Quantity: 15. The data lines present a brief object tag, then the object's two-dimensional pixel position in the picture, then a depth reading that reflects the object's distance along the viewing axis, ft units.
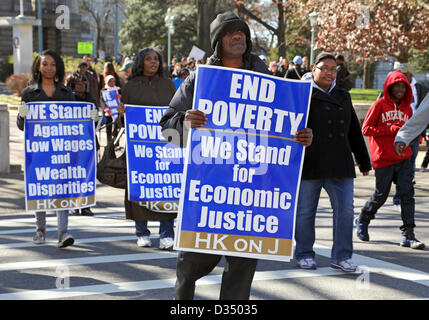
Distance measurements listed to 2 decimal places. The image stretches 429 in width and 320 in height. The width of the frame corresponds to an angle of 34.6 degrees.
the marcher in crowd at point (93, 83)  44.51
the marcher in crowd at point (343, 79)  34.14
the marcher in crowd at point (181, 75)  50.80
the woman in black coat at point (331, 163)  19.70
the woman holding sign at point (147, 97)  23.40
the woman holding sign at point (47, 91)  23.20
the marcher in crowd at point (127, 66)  54.10
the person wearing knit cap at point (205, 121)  13.14
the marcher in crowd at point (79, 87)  30.07
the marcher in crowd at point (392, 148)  23.98
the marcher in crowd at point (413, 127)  18.29
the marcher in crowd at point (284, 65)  73.82
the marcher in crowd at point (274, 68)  69.10
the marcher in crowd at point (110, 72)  50.79
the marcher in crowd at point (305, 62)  74.73
